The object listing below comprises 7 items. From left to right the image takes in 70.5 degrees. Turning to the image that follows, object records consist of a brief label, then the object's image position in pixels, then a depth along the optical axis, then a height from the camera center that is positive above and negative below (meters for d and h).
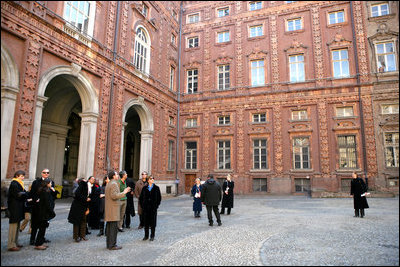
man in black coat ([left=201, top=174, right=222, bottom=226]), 8.91 -0.69
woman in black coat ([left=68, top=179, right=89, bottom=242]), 6.78 -0.91
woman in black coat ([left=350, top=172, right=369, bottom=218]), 10.27 -0.62
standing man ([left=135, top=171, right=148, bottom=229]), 9.25 -0.34
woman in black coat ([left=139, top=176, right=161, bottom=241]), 6.89 -0.78
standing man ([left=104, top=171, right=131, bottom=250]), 6.11 -0.80
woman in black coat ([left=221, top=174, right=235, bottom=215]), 11.22 -0.85
